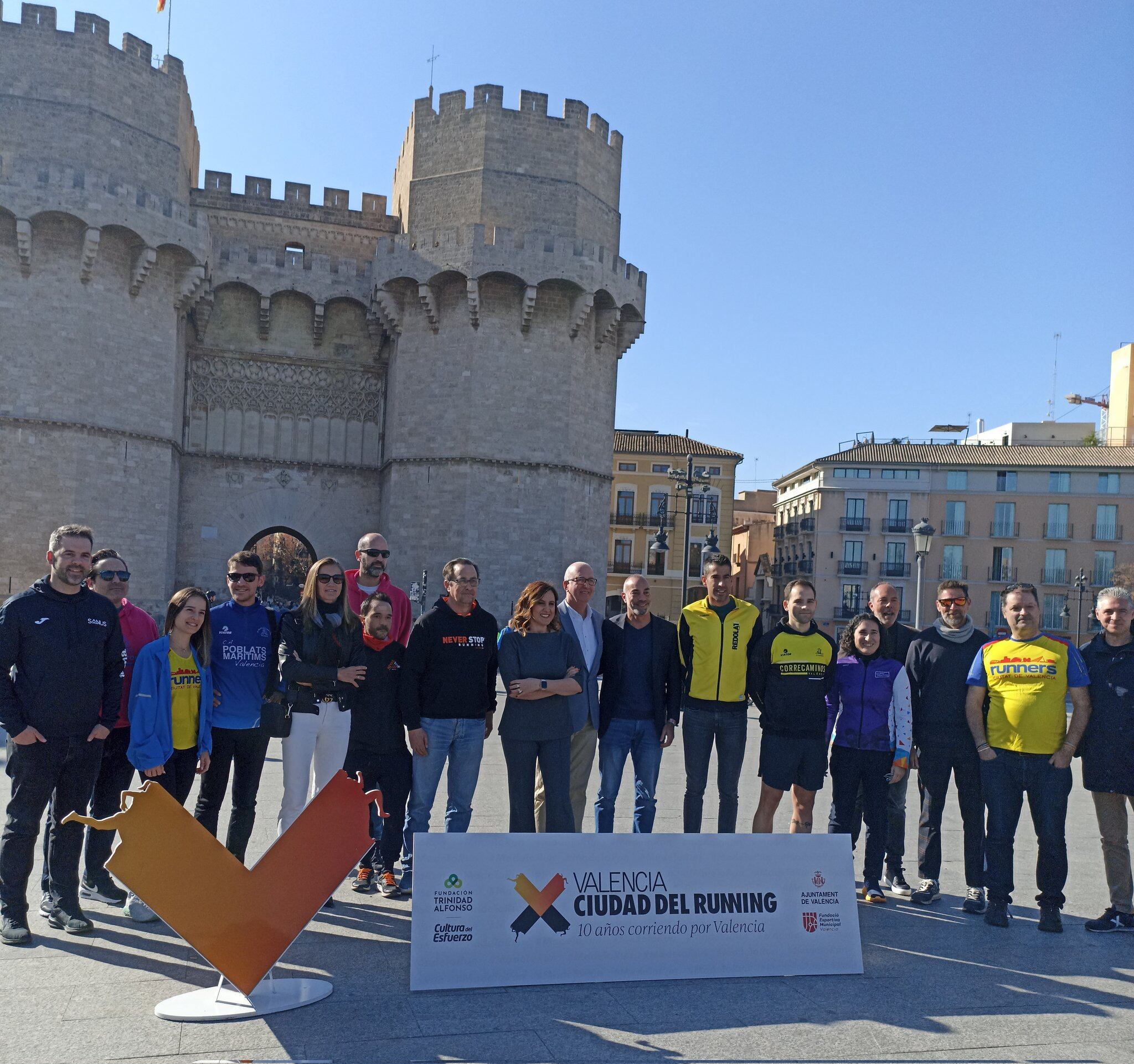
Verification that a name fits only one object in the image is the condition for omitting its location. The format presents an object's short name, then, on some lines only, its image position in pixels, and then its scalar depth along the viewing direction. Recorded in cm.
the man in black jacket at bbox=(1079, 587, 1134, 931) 548
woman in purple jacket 579
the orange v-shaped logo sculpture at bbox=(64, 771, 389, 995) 395
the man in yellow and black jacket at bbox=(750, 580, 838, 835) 578
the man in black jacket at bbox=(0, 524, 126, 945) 470
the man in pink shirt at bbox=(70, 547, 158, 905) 536
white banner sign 424
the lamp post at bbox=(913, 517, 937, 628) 2141
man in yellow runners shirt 543
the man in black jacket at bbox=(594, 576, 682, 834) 607
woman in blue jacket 499
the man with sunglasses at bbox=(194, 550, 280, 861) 534
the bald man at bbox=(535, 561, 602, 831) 591
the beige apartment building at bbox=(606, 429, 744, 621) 4325
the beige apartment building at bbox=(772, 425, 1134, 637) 4253
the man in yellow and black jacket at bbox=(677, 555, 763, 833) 604
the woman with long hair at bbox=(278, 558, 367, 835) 545
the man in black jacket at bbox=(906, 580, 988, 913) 583
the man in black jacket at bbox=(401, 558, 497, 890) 568
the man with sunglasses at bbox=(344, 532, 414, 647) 633
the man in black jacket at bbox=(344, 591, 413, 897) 565
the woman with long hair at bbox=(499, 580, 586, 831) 557
